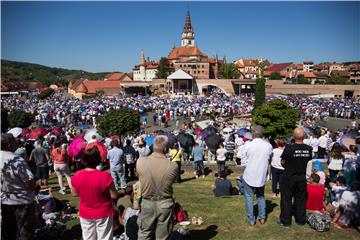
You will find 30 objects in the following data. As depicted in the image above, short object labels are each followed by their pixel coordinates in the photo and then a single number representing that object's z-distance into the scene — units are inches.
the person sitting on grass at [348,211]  203.2
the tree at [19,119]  1087.9
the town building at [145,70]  4598.9
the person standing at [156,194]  147.2
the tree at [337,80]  3090.6
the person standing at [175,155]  352.5
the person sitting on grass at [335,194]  227.7
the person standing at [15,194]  153.3
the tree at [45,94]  3253.4
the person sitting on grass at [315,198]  218.8
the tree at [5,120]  917.4
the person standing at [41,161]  314.5
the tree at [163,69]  3710.6
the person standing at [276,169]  276.8
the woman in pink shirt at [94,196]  145.5
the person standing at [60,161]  295.4
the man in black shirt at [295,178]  194.8
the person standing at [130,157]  361.7
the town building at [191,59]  3846.0
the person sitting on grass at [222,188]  286.0
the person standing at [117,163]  313.4
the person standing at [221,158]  372.2
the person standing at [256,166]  199.3
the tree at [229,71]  3850.9
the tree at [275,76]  3481.8
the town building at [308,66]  5187.0
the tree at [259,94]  1339.8
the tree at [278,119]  765.3
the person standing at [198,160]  397.7
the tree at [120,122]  756.6
